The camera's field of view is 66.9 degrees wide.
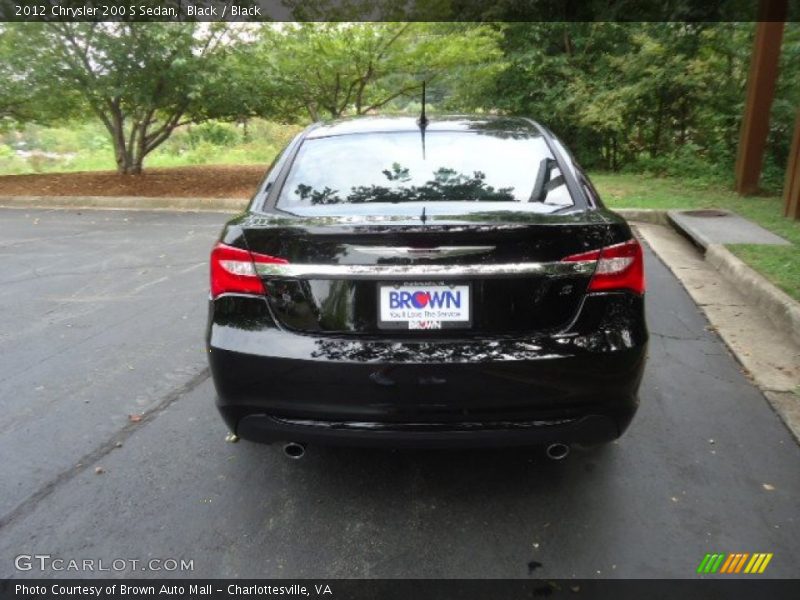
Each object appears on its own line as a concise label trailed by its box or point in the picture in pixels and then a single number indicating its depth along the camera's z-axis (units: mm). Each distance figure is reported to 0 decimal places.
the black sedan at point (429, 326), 2162
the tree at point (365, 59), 12414
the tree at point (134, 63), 11148
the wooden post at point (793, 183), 8031
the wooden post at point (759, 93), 9664
